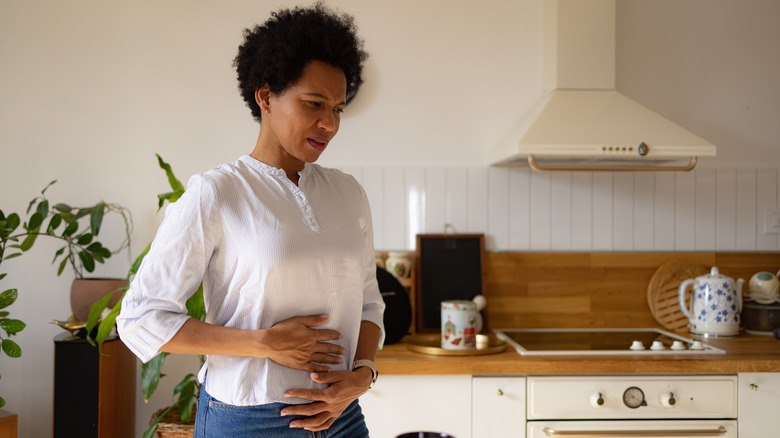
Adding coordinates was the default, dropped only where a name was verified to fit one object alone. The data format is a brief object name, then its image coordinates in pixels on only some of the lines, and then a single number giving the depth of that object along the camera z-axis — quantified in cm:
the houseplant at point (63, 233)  188
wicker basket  197
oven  187
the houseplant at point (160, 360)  184
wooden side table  196
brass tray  195
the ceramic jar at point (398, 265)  236
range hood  204
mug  234
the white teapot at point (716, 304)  223
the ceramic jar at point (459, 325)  200
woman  95
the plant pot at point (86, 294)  214
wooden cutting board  243
